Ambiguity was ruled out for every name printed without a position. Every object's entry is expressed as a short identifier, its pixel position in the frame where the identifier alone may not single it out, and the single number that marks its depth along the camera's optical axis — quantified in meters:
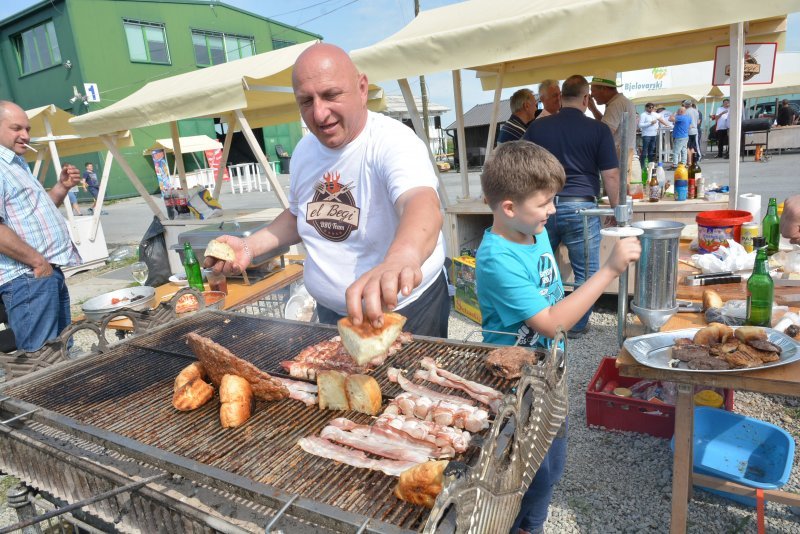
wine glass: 4.66
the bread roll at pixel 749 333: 2.04
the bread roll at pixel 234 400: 1.82
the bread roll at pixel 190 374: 2.08
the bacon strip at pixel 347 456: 1.49
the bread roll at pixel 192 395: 1.97
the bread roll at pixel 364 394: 1.84
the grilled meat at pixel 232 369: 1.96
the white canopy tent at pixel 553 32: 4.09
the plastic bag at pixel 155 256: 6.79
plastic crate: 3.34
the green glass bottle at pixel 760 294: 2.26
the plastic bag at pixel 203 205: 7.79
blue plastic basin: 2.72
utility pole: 20.58
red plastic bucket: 3.38
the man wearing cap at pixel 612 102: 6.31
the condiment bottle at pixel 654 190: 5.55
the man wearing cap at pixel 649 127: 17.30
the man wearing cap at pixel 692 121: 17.06
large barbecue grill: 1.27
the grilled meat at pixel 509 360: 1.91
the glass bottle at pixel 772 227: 3.42
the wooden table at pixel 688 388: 1.85
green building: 21.22
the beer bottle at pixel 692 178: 5.53
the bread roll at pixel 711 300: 2.54
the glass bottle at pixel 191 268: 4.16
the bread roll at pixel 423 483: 1.26
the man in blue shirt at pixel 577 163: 5.08
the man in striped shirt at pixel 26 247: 4.00
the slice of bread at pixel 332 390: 1.90
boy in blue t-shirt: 2.21
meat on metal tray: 1.98
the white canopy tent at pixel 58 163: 10.17
